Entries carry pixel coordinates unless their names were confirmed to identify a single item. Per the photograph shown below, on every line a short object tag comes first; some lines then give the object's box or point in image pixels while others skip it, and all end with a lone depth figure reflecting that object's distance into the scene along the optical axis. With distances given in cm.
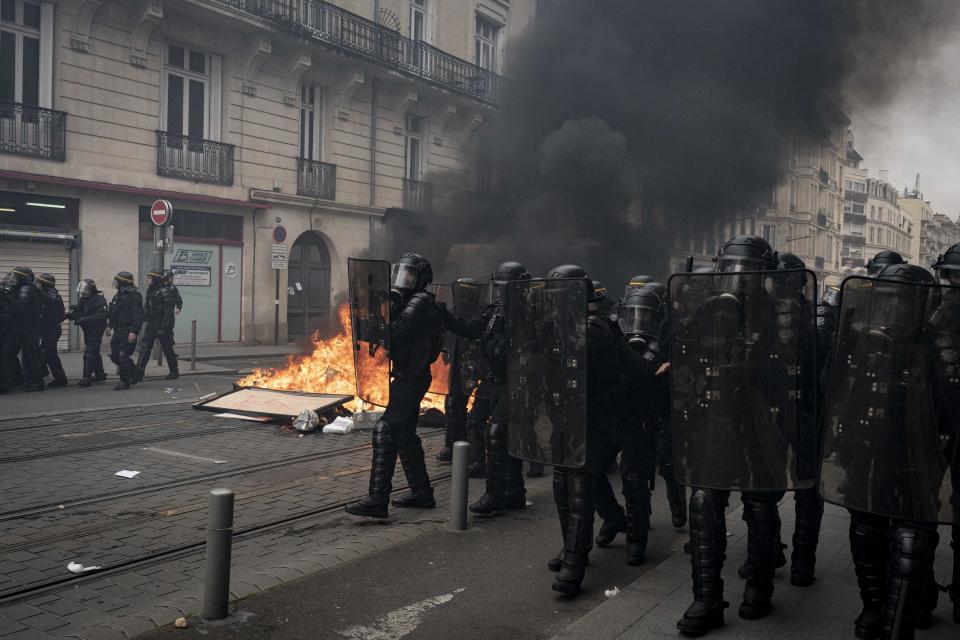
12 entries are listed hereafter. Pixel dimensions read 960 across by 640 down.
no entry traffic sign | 1401
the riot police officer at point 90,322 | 1228
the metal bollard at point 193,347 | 1440
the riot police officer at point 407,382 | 550
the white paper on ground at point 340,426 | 865
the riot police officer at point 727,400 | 355
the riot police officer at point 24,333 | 1139
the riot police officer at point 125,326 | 1210
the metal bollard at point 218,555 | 373
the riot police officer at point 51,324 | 1191
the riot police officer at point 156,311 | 1282
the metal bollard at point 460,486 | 516
